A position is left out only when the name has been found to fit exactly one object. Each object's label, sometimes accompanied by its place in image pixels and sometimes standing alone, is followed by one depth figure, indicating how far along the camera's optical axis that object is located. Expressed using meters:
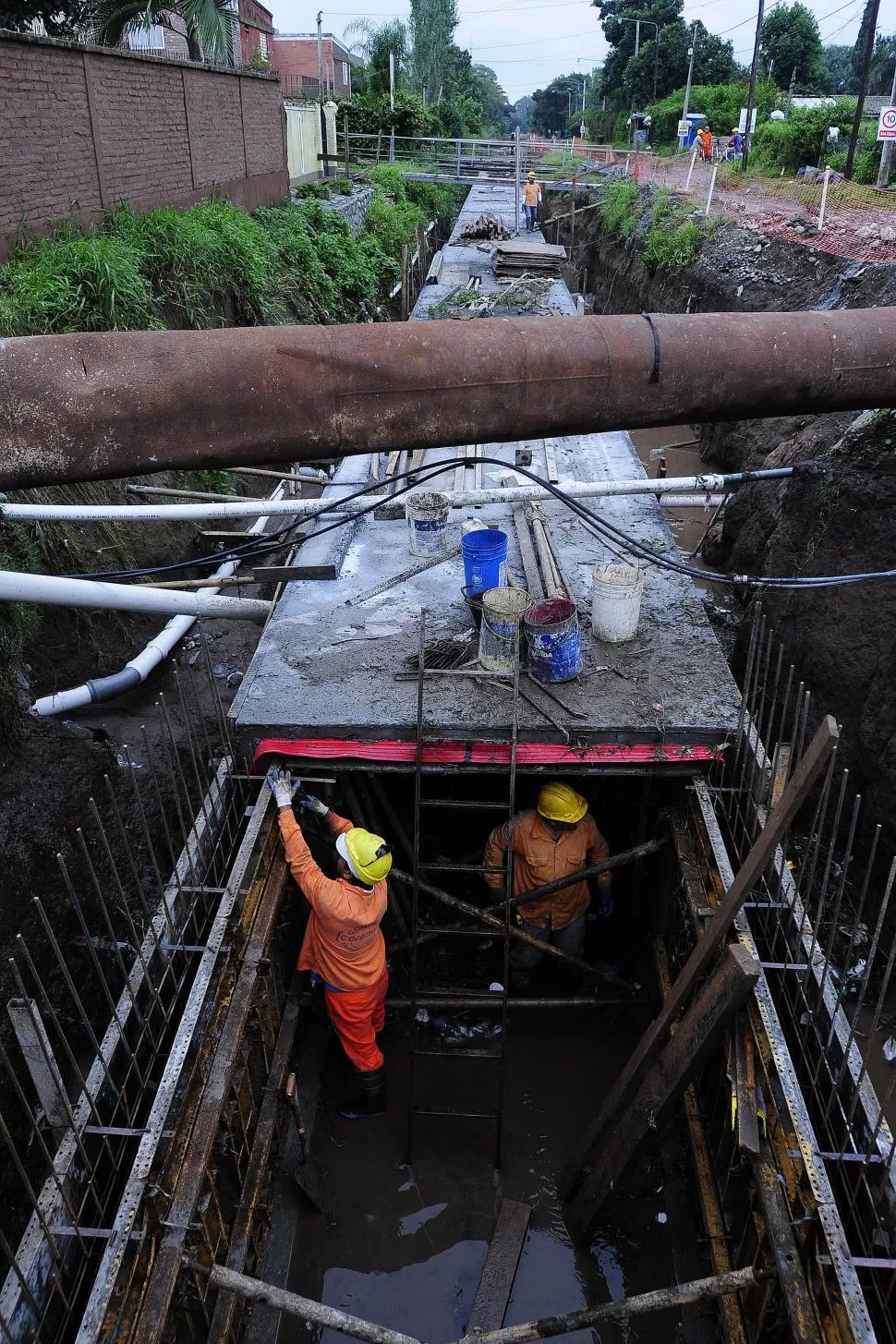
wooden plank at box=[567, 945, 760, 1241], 3.64
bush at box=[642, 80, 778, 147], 36.87
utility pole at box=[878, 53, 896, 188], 18.77
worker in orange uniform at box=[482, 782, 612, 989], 5.71
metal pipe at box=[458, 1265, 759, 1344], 3.52
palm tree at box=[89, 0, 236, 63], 16.27
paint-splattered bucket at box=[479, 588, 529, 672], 5.69
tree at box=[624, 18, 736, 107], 50.28
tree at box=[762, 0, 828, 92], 50.69
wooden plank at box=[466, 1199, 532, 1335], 4.48
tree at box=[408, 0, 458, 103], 60.59
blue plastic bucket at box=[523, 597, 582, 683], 5.64
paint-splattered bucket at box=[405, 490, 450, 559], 7.03
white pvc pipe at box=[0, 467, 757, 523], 6.00
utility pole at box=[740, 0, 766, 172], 27.22
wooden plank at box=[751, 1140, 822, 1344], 3.19
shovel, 4.91
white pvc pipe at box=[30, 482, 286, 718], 7.68
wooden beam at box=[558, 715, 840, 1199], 3.26
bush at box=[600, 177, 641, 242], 25.06
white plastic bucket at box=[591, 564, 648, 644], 6.02
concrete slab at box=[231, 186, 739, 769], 5.50
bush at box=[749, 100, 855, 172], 25.47
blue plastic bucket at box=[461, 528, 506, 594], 6.27
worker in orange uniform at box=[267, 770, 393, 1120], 4.81
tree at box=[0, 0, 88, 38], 14.56
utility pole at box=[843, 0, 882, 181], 19.02
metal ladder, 5.11
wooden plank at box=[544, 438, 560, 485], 9.23
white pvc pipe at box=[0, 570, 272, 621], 5.84
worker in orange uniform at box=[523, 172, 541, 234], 28.05
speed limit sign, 15.80
